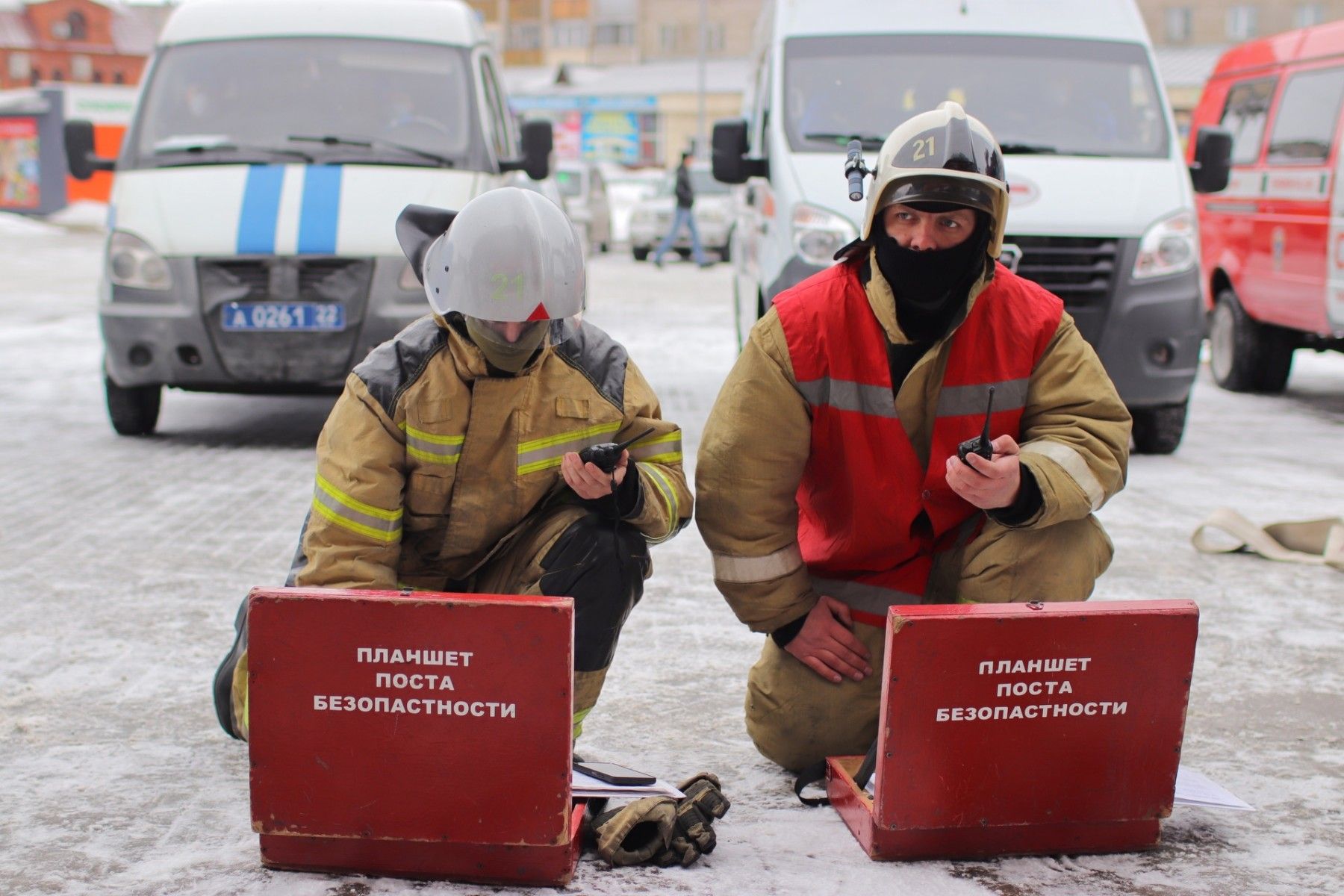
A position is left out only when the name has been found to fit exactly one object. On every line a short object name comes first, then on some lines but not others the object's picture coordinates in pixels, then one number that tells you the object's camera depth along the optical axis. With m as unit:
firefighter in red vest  3.00
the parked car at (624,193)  27.92
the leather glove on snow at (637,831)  2.70
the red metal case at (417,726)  2.49
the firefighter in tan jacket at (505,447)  2.80
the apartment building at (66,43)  62.25
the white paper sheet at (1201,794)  2.86
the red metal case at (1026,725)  2.61
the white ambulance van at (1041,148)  6.88
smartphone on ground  2.86
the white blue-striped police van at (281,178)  6.84
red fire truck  8.74
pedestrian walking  20.22
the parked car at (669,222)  22.50
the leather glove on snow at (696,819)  2.70
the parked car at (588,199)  22.30
